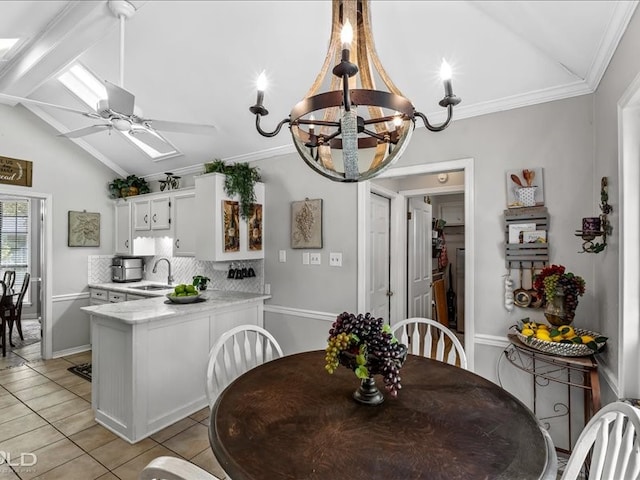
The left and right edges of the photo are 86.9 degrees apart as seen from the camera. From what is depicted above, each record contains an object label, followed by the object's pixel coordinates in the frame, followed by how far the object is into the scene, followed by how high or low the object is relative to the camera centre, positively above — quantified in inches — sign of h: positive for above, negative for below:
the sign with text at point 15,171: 154.9 +33.2
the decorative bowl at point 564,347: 73.0 -23.6
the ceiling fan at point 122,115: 86.4 +35.7
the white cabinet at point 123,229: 191.2 +7.2
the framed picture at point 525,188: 91.5 +14.6
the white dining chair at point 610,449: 35.6 -23.4
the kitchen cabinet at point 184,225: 159.9 +8.2
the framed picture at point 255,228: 145.8 +5.8
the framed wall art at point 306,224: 133.4 +7.2
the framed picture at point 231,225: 137.9 +6.7
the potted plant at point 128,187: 191.5 +31.5
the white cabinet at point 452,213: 221.0 +18.7
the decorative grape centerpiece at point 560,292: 79.4 -12.1
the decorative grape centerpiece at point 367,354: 50.3 -17.3
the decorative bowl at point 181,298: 121.3 -20.5
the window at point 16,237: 249.1 +3.5
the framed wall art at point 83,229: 180.5 +6.7
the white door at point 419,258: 164.4 -8.7
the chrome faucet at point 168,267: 183.1 -14.8
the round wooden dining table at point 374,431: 37.6 -25.3
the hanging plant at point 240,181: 138.4 +25.1
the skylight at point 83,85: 141.8 +67.9
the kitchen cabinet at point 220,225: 136.1 +6.6
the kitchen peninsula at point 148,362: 99.0 -38.0
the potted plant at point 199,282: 142.6 -17.2
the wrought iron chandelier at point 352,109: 45.1 +18.8
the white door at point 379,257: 138.8 -7.0
